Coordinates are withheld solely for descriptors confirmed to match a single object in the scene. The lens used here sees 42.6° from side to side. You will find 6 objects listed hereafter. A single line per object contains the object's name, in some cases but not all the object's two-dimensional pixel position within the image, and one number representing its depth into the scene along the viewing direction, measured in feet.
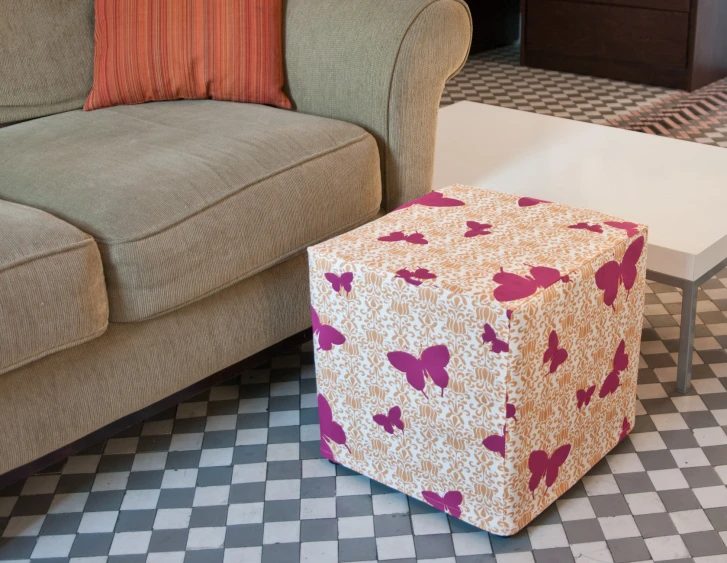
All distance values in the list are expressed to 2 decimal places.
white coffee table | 5.40
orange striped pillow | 6.29
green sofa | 4.52
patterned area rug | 10.59
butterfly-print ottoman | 4.17
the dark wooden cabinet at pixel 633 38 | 11.78
